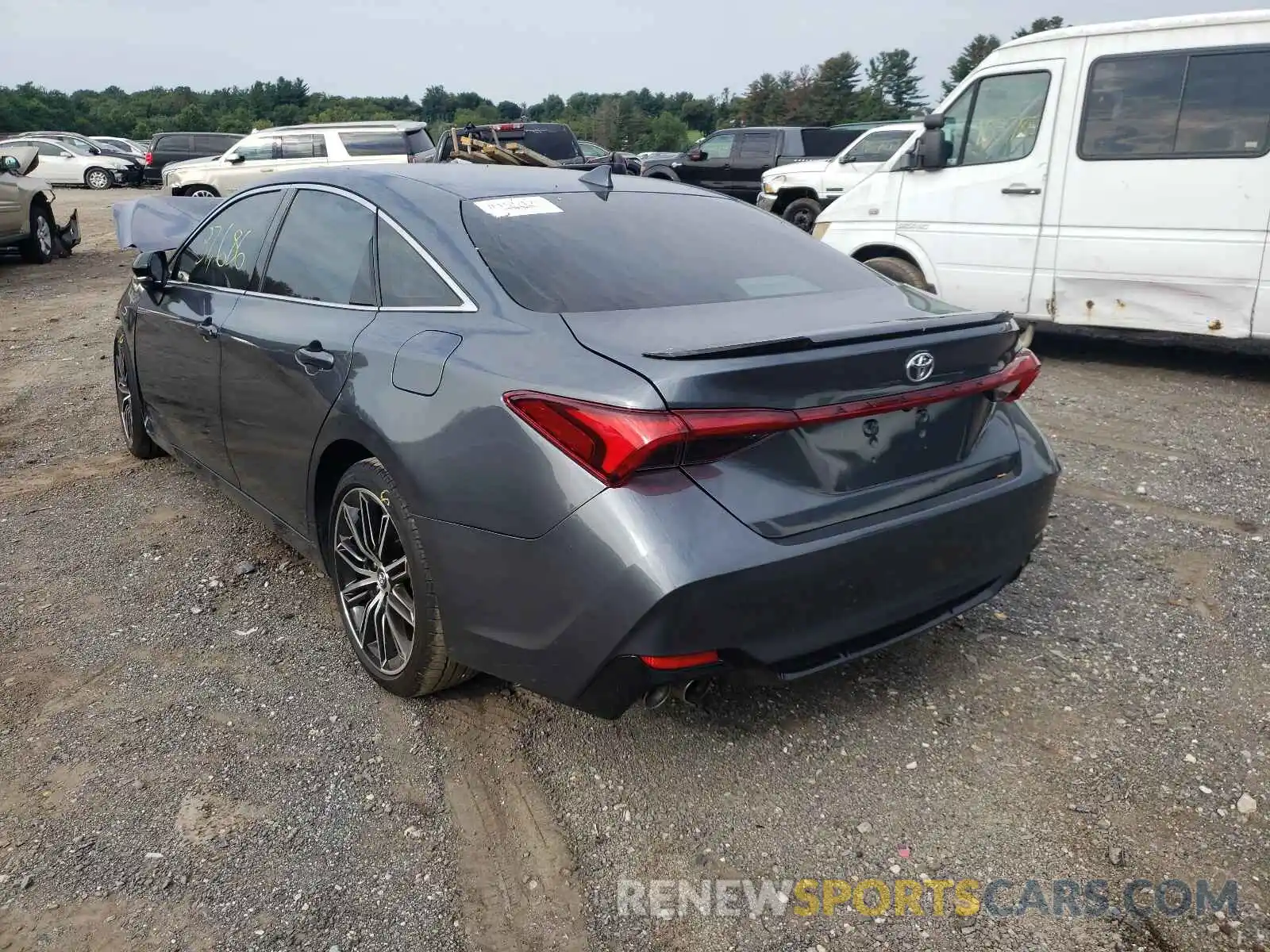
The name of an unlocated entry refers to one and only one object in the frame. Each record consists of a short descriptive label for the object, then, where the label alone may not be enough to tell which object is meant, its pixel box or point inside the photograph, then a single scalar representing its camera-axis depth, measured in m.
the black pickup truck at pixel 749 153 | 18.39
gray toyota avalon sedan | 2.20
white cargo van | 6.32
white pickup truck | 14.44
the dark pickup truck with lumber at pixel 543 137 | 15.27
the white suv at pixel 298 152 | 16.95
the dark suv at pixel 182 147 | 29.34
